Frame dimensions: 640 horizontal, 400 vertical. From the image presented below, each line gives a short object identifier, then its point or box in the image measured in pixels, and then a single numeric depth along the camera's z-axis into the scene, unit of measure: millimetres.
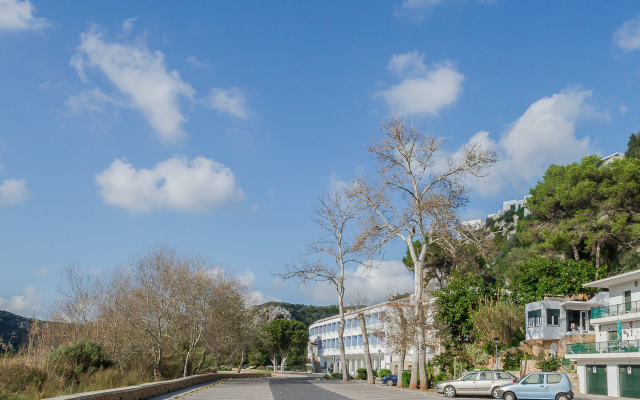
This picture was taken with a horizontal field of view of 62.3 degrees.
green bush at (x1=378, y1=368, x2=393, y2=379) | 48119
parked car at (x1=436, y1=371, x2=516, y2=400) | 27984
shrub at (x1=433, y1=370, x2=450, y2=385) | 36762
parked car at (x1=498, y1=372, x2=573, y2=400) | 24719
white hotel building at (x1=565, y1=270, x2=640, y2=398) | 29234
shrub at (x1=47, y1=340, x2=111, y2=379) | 20394
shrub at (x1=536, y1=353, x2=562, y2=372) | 35625
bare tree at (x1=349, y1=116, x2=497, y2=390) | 32812
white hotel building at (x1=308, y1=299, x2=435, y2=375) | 69000
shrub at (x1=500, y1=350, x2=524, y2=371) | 37781
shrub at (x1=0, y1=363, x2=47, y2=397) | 16203
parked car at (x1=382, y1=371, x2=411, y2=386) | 41438
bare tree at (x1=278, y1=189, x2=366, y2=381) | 44800
